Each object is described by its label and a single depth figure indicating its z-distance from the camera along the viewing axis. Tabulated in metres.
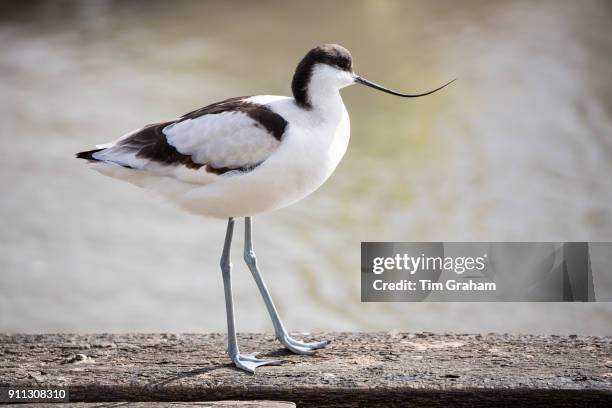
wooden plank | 6.60
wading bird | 6.95
